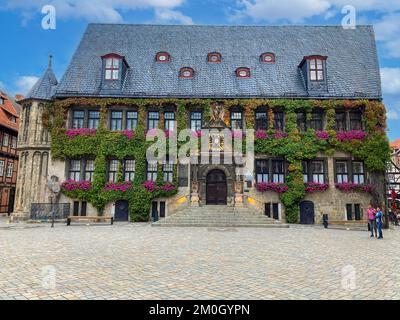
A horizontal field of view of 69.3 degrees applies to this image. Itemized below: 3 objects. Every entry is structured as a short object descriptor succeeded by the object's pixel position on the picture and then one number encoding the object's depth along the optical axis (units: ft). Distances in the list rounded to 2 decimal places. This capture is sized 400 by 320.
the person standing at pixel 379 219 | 47.21
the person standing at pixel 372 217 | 49.67
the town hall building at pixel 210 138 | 74.23
